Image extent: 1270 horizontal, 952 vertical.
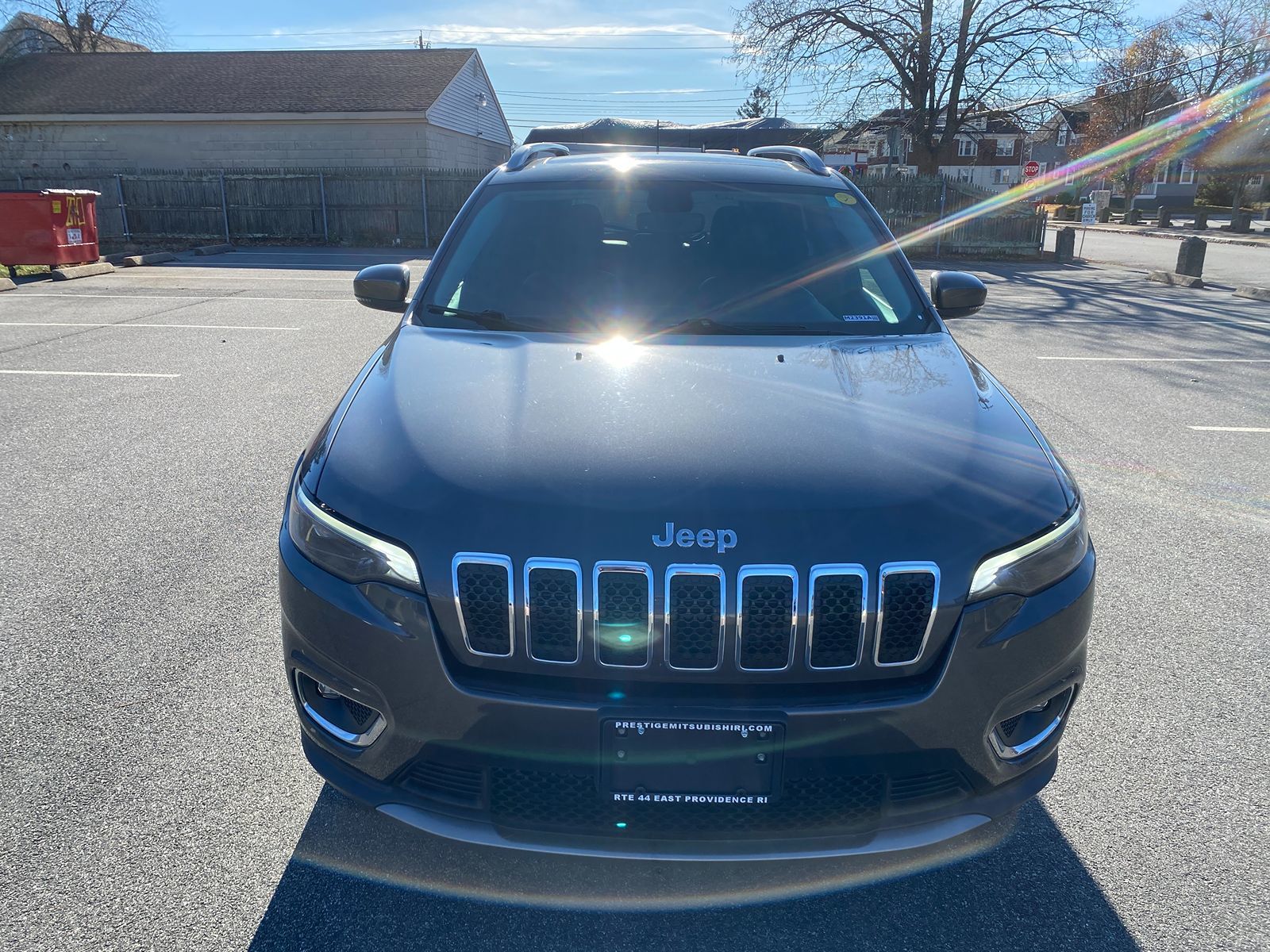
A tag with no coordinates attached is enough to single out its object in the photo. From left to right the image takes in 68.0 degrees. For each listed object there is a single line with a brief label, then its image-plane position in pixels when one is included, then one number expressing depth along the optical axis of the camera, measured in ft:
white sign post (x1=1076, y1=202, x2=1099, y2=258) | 73.66
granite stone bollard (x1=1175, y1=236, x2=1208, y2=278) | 58.70
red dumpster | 50.21
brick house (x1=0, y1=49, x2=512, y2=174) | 90.22
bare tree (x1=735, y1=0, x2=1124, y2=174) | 82.94
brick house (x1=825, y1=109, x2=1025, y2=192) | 212.43
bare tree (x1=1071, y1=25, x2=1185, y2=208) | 164.45
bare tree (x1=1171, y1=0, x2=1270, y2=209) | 154.30
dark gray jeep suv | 6.27
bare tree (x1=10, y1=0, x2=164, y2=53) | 144.46
